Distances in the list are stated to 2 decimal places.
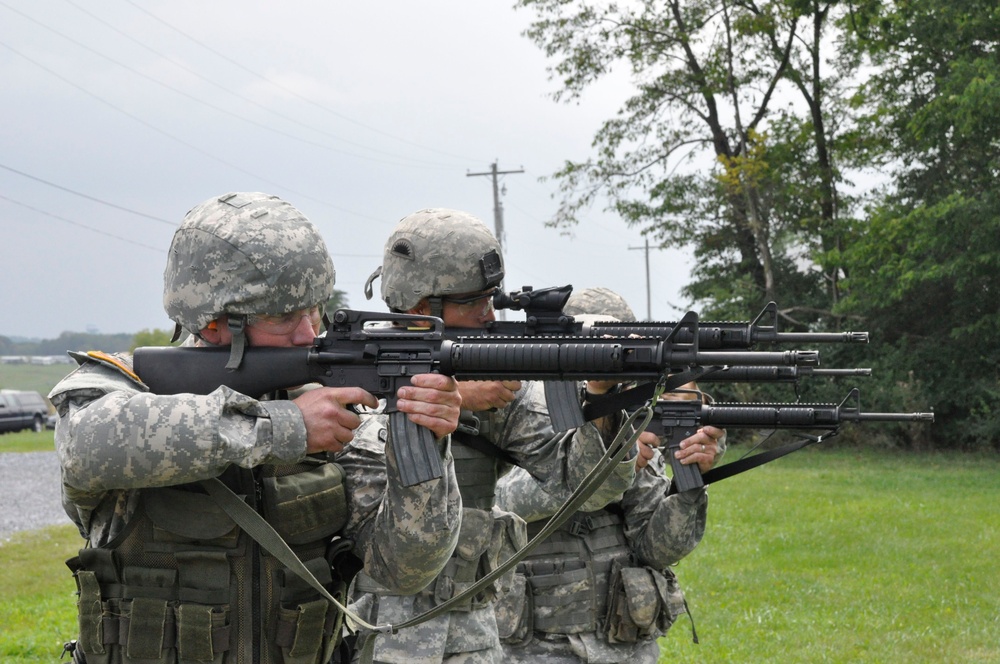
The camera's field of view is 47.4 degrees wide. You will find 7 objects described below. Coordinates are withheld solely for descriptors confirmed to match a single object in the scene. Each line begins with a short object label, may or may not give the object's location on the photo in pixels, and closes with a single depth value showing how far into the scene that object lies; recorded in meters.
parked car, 42.09
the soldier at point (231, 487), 2.83
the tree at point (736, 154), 28.30
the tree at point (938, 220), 22.56
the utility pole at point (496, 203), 45.45
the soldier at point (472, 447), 3.97
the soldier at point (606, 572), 4.95
